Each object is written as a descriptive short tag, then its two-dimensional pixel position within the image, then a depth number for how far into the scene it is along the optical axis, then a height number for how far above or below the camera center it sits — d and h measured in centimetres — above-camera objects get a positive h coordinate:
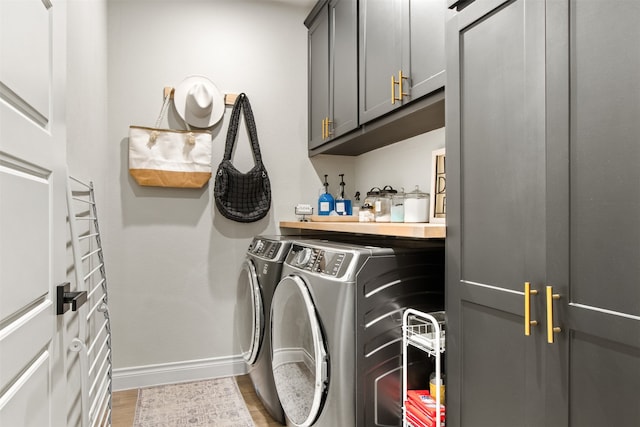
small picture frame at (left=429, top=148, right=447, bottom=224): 202 +11
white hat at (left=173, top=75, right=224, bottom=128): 278 +74
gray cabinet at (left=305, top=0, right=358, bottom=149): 239 +90
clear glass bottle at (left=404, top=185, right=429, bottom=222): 200 +1
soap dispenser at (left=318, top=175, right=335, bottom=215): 301 +4
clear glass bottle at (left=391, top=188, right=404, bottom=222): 209 +1
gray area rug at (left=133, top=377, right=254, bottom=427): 227 -115
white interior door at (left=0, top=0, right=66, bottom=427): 74 +1
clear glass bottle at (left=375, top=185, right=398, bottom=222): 235 +2
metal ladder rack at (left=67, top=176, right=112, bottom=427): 139 -40
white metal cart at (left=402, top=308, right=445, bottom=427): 140 -48
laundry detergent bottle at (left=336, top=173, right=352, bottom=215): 297 +3
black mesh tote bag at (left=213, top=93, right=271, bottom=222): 288 +19
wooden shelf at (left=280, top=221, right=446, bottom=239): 149 -8
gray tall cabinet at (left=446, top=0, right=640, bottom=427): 89 -1
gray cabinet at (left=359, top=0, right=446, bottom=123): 165 +71
